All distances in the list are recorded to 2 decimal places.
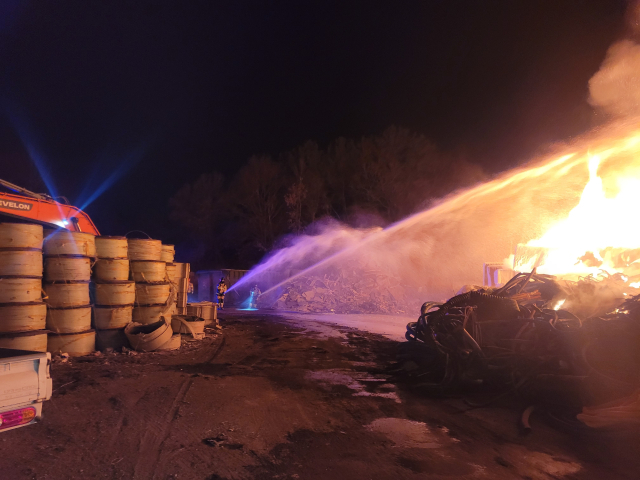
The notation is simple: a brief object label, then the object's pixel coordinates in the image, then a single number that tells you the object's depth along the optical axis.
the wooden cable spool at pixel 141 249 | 9.44
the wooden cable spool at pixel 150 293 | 9.43
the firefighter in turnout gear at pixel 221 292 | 20.83
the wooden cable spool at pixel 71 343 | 7.92
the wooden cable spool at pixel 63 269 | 8.05
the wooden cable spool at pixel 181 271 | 10.85
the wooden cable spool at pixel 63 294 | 7.96
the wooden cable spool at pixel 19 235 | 7.34
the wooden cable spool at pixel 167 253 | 10.59
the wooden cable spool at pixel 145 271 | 9.44
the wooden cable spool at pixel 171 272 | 10.29
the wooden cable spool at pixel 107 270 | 8.78
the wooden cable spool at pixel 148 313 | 9.43
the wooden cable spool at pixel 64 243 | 8.10
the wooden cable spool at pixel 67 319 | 7.93
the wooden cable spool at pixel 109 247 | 8.81
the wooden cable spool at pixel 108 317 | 8.64
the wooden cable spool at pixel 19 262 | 7.28
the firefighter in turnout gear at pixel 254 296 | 22.36
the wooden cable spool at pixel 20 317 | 7.19
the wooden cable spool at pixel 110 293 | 8.69
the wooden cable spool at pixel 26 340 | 7.12
